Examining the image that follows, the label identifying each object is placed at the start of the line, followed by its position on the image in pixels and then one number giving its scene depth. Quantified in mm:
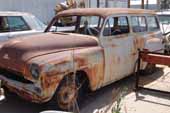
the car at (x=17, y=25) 5978
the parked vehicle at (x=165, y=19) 8439
